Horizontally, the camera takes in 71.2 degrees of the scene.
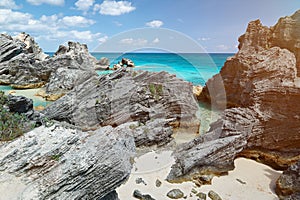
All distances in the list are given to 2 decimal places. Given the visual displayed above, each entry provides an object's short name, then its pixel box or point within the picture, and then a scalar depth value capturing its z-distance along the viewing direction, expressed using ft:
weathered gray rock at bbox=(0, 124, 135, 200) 15.20
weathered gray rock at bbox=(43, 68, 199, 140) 48.37
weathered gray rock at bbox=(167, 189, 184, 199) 26.72
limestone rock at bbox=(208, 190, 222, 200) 26.87
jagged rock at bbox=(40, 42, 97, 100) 77.97
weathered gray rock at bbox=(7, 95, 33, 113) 38.32
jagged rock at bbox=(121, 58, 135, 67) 202.26
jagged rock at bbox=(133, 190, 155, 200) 26.32
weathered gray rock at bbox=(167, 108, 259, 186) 31.27
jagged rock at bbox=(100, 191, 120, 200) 21.49
